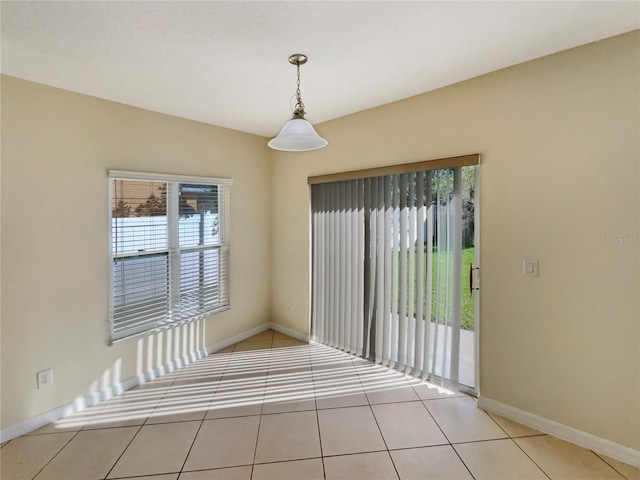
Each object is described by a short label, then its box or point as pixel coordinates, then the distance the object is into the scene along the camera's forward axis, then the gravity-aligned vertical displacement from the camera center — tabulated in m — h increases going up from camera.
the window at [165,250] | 2.75 -0.12
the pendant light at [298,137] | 1.77 +0.57
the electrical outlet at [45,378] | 2.31 -1.01
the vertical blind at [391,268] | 2.64 -0.28
